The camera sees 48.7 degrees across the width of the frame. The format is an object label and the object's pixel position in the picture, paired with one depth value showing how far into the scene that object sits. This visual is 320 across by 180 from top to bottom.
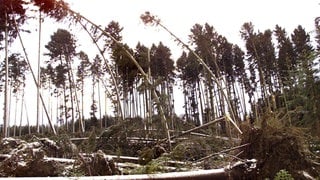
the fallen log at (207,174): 4.37
